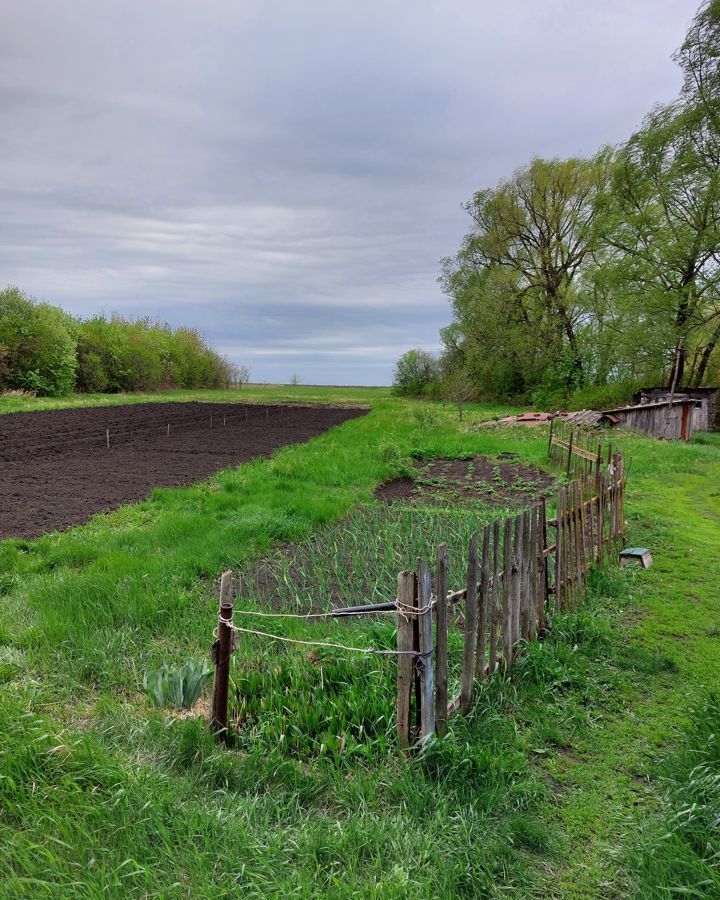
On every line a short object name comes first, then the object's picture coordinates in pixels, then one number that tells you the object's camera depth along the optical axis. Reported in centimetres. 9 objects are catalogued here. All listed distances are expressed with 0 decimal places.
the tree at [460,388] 2967
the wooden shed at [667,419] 2214
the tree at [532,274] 3875
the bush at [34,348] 3844
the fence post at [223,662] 350
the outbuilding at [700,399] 2475
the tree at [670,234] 2583
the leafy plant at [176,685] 384
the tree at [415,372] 6412
